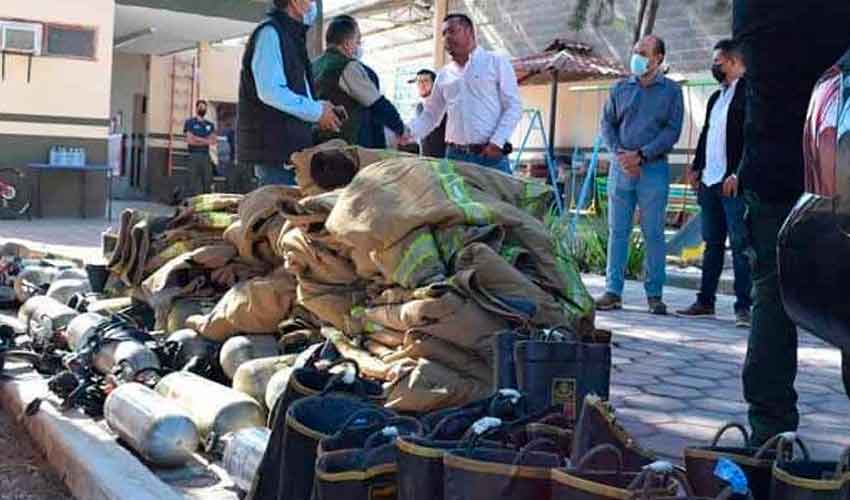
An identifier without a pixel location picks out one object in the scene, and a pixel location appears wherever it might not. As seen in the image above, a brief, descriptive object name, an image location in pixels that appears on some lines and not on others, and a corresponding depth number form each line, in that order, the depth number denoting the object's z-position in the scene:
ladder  21.22
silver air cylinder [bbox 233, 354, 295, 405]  4.27
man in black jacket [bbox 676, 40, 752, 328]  6.98
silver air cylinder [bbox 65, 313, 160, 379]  4.66
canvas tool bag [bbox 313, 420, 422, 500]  2.40
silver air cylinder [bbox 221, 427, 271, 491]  3.41
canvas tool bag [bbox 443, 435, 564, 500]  2.13
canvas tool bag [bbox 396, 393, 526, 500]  2.26
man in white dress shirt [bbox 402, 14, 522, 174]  6.82
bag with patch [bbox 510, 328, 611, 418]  3.22
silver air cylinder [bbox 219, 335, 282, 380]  4.75
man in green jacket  6.61
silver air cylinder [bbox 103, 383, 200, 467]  3.79
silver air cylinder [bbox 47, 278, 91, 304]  6.77
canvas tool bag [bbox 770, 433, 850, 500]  1.99
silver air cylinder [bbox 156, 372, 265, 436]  3.94
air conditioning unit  15.12
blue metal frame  13.88
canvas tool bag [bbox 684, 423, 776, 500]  2.21
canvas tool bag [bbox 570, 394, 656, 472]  2.35
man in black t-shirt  18.27
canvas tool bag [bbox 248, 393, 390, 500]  2.72
